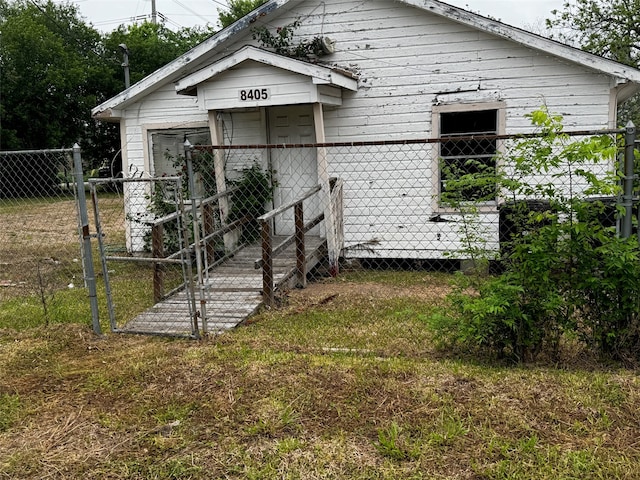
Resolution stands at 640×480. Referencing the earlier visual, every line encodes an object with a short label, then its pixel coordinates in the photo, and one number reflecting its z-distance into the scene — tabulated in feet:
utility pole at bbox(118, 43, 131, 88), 68.60
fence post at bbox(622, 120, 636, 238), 12.71
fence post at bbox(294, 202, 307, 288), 23.30
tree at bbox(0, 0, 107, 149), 82.23
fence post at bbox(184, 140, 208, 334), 15.83
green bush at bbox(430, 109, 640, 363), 12.44
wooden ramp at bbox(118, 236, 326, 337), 18.13
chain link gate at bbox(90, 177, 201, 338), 16.93
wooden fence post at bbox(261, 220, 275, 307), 20.62
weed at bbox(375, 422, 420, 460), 10.03
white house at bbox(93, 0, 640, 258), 25.13
